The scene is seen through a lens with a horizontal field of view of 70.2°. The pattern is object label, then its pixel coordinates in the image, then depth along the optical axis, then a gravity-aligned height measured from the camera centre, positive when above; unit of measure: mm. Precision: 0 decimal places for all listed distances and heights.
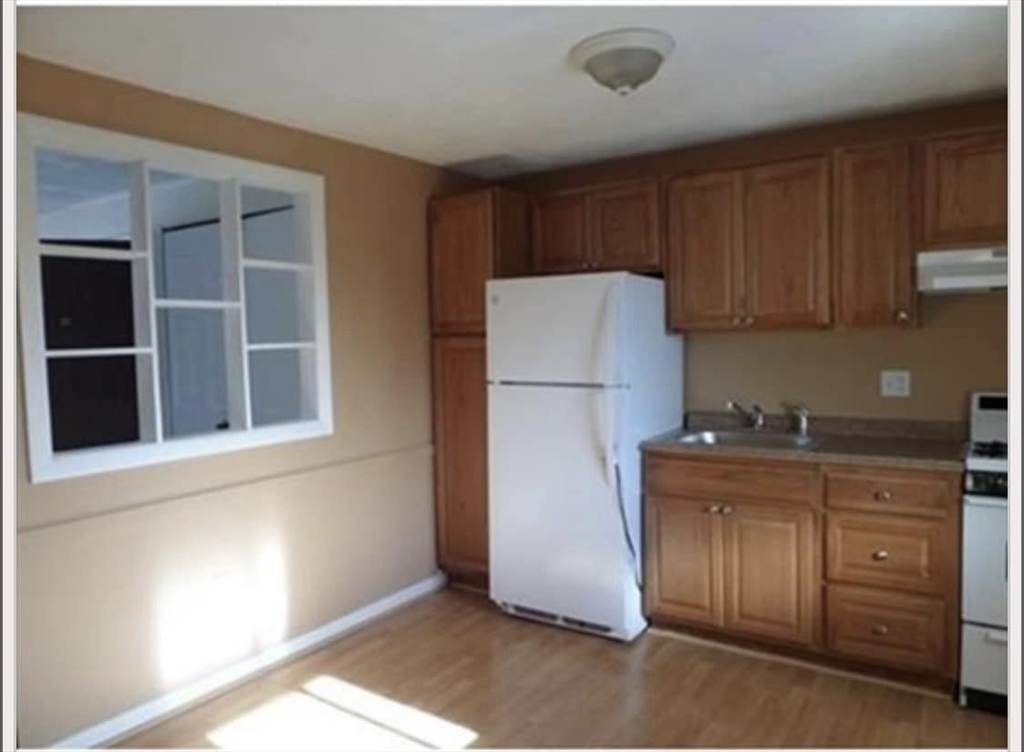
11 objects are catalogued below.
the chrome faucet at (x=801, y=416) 3404 -386
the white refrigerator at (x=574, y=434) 3180 -437
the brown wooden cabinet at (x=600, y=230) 3551 +552
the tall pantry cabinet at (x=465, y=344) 3727 -18
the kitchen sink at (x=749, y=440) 3166 -478
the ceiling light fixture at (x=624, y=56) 2254 +903
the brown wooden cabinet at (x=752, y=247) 3123 +393
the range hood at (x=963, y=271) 2713 +229
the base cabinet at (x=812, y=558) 2717 -908
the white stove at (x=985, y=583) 2555 -900
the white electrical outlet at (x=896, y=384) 3203 -229
